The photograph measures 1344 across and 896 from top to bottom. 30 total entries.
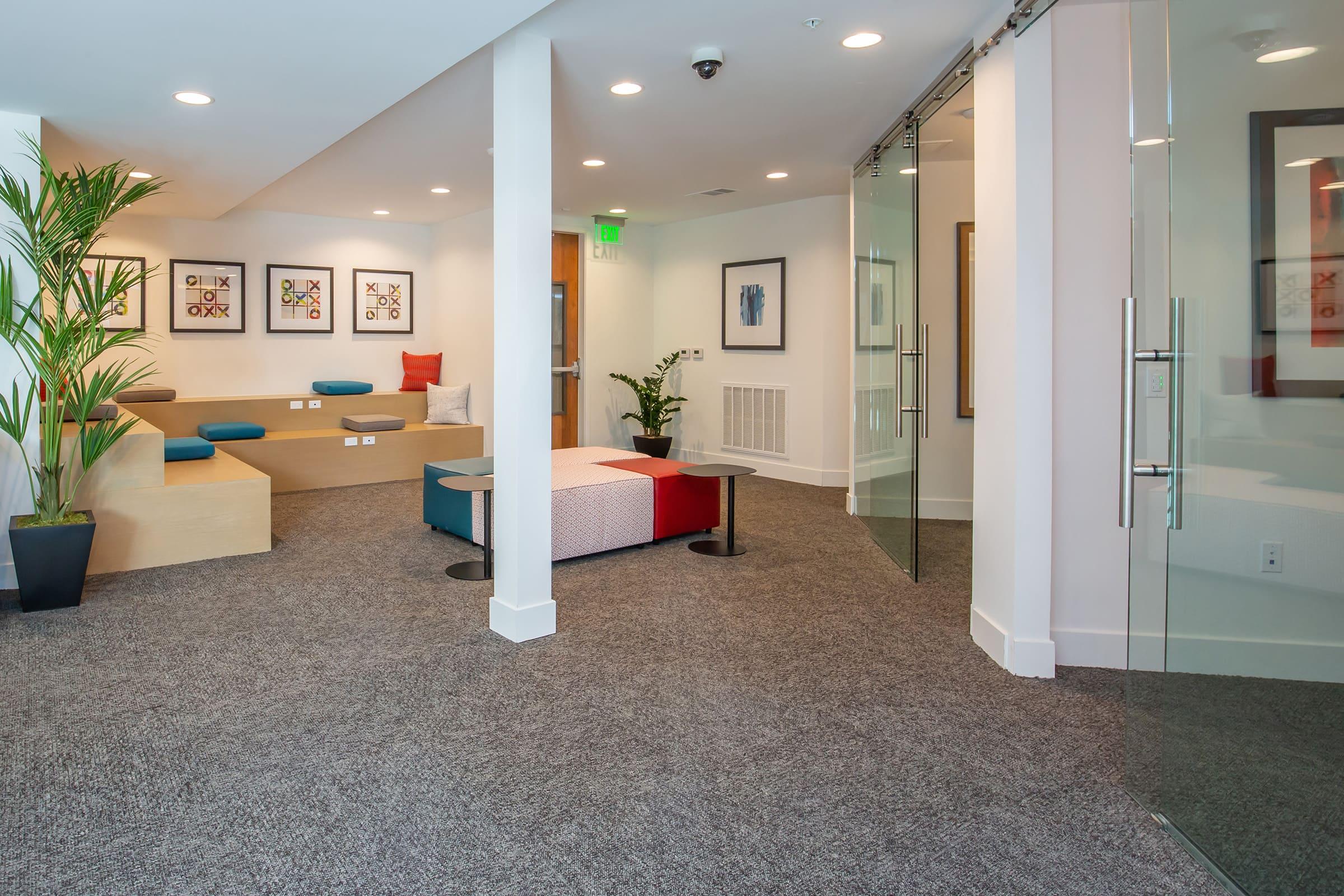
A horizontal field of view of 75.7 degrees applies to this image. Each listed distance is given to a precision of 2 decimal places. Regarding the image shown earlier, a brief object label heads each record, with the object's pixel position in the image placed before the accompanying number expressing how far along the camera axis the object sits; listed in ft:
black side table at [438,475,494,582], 13.91
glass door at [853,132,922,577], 14.46
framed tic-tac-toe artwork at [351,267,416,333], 26.55
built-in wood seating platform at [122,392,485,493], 22.07
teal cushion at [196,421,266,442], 21.99
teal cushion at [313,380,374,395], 25.08
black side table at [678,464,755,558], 15.80
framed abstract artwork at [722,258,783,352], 23.90
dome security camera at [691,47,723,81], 11.53
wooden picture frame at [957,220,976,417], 18.58
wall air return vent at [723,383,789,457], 24.07
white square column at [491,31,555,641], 10.77
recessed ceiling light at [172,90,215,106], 12.14
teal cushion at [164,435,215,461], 18.28
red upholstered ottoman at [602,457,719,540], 16.44
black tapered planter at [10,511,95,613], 12.03
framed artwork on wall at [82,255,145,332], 22.54
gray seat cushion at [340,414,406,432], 23.47
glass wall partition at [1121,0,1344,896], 4.98
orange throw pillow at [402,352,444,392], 26.78
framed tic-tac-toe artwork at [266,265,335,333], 25.07
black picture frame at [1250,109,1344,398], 5.30
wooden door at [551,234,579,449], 26.16
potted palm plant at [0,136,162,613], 12.20
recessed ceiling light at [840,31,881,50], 11.16
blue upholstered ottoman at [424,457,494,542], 16.25
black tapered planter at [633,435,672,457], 26.03
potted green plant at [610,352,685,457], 26.12
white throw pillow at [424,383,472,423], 25.62
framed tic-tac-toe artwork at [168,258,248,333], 23.57
